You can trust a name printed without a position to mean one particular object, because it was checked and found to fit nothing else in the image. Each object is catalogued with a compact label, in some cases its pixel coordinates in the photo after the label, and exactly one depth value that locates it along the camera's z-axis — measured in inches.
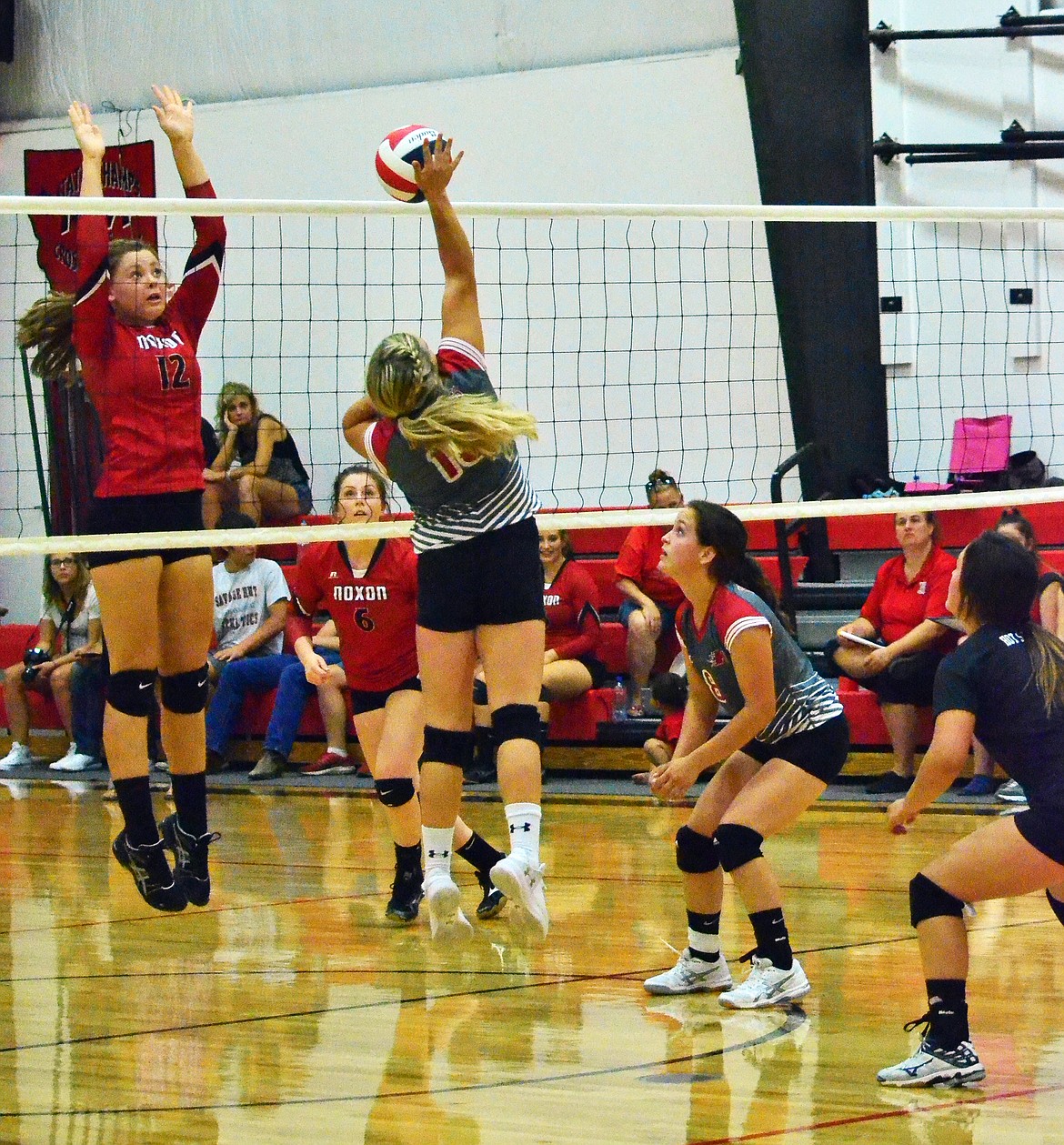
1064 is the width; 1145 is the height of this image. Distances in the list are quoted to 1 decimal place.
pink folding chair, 697.6
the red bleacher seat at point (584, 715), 659.4
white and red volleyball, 347.9
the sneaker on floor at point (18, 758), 773.9
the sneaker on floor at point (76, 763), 747.4
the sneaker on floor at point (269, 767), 691.4
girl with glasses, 760.3
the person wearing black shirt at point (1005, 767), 256.7
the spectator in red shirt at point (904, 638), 580.4
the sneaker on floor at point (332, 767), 691.4
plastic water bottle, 666.2
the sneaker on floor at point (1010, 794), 549.6
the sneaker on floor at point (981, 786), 569.9
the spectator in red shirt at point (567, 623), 651.5
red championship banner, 941.2
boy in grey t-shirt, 716.7
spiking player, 316.5
